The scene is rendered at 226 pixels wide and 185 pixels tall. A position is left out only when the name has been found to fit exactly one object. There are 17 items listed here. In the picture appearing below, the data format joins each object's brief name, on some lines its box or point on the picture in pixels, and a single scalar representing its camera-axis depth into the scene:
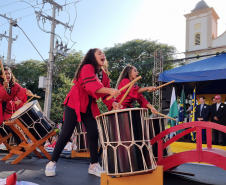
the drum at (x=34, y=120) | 3.58
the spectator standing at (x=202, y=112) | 6.87
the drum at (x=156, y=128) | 2.94
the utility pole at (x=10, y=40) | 15.18
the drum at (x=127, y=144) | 1.96
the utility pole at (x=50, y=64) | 12.05
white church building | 25.39
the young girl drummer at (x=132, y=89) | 3.25
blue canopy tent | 6.07
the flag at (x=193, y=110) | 6.75
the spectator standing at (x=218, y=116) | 6.23
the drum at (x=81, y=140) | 4.48
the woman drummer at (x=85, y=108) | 2.59
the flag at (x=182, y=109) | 7.69
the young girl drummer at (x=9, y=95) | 3.99
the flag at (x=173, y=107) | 7.31
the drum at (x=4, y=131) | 4.80
